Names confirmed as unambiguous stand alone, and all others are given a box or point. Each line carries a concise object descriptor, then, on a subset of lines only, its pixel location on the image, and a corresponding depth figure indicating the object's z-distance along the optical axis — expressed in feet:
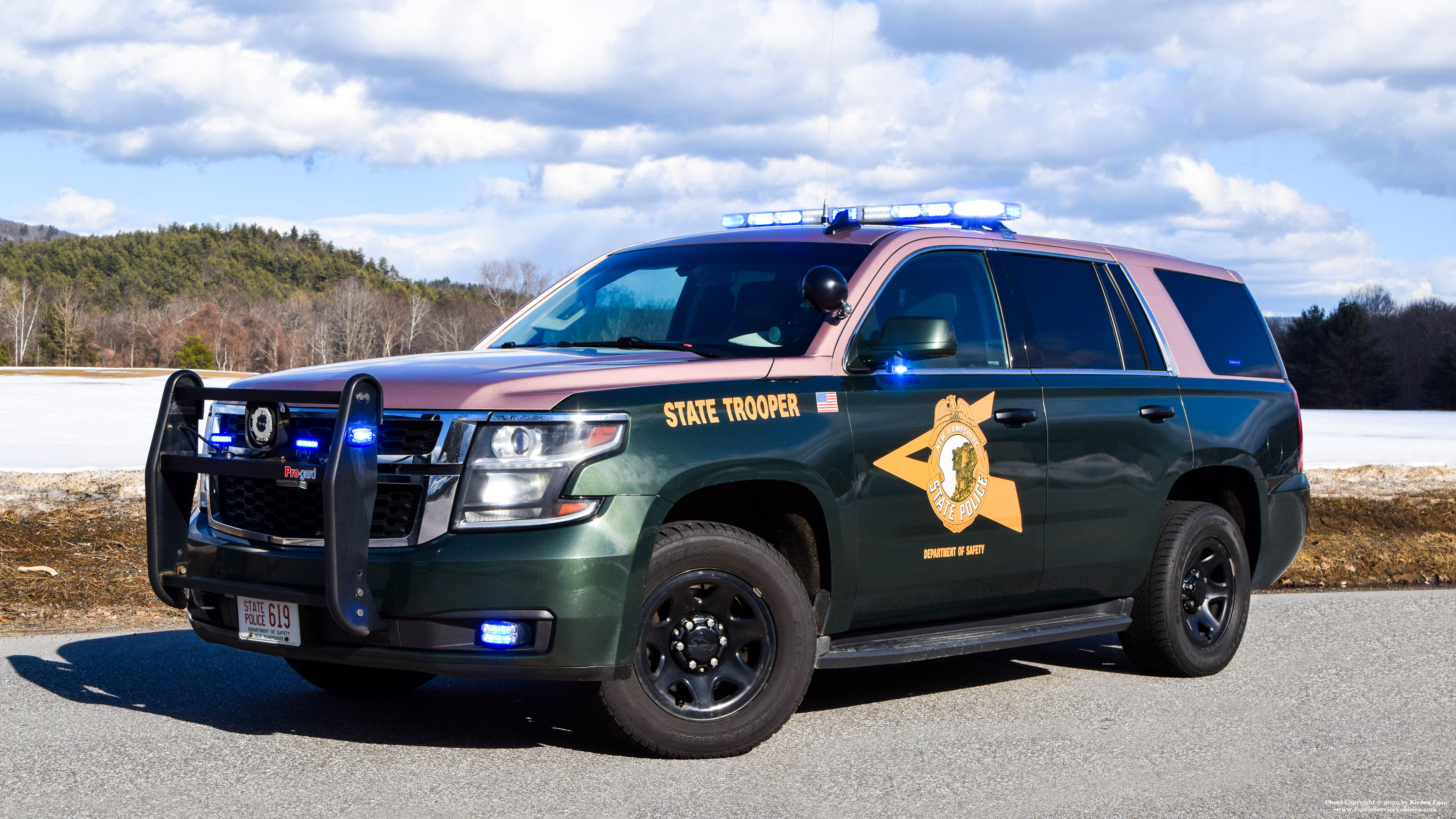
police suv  15.44
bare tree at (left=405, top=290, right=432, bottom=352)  512.63
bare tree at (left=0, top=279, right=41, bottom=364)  483.92
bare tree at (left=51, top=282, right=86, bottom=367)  434.71
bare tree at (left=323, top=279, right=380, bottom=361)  516.73
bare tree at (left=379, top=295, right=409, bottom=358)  529.86
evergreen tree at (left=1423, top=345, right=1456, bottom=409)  312.71
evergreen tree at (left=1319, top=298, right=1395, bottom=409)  318.86
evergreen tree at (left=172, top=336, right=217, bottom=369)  423.23
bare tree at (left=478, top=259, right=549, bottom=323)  509.35
